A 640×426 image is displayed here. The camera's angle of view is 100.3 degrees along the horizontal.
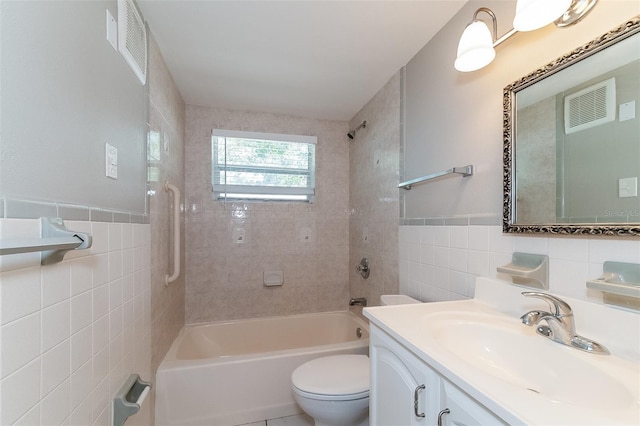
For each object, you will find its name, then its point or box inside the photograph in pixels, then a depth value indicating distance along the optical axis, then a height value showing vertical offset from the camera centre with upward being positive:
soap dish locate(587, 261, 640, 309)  0.67 -0.17
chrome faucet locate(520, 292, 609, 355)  0.73 -0.30
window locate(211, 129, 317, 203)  2.38 +0.47
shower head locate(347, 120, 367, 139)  2.34 +0.80
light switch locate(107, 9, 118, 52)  0.99 +0.70
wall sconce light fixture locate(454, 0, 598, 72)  0.80 +0.65
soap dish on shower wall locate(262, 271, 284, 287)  2.46 -0.57
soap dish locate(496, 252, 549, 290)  0.91 -0.19
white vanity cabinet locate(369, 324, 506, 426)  0.61 -0.49
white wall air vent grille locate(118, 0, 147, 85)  1.08 +0.78
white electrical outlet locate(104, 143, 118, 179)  0.98 +0.21
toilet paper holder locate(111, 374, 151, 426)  1.02 -0.75
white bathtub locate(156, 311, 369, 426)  1.55 -1.02
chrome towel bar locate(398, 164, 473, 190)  1.23 +0.21
